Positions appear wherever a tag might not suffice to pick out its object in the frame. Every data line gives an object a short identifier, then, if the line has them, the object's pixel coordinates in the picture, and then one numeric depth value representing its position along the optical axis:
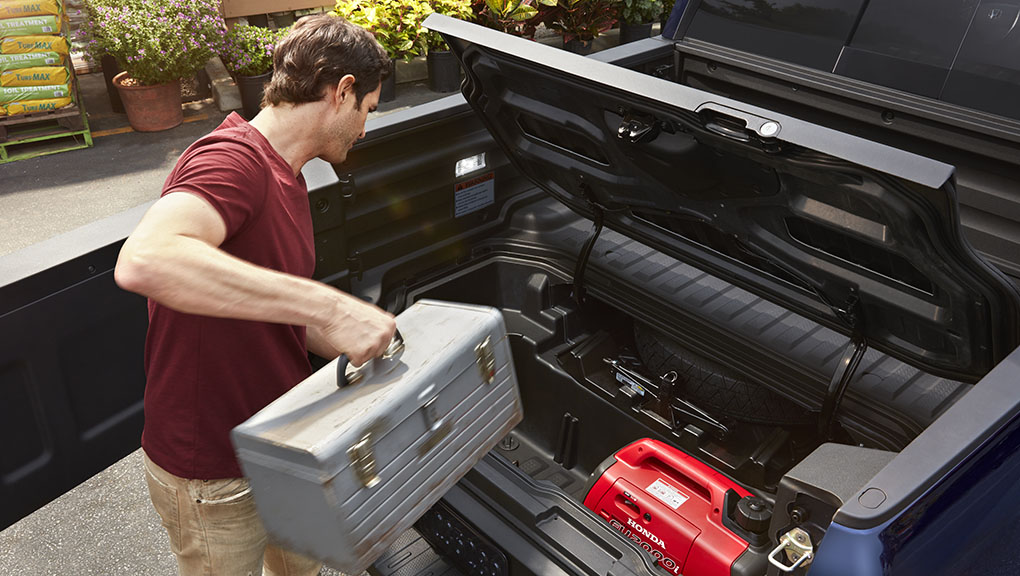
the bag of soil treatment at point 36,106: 6.28
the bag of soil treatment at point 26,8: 5.94
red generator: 2.19
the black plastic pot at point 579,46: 8.38
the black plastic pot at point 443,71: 7.71
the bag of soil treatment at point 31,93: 6.19
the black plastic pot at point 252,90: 6.98
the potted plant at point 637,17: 8.56
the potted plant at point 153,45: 6.39
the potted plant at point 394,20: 7.22
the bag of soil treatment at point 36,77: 6.15
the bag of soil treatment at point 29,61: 6.07
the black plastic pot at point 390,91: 7.59
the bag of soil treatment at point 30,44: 6.04
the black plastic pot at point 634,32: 8.80
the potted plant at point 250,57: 6.91
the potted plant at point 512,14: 7.41
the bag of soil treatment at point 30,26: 5.98
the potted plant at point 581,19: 8.06
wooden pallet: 6.45
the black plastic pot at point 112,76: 7.14
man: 1.43
